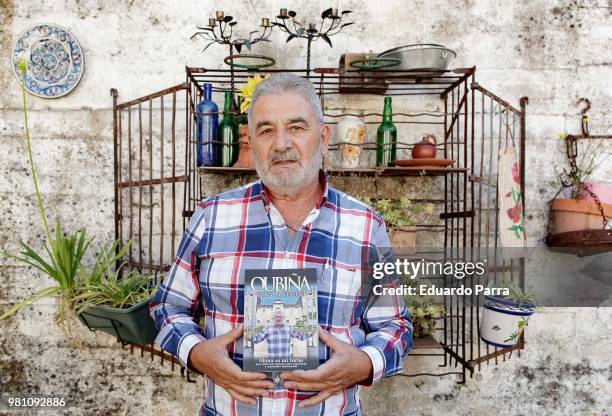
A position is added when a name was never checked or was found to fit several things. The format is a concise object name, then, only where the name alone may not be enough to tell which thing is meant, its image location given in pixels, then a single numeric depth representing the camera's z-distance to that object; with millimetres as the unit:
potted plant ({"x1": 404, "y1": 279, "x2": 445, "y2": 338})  1709
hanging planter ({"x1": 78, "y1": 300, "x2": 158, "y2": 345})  1561
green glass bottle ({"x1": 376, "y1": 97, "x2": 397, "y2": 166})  1800
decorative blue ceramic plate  1951
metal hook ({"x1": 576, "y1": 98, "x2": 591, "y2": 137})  1992
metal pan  1685
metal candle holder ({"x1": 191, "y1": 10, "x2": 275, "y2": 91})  1655
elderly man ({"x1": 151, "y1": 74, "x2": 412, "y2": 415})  978
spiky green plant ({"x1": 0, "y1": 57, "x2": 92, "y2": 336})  1647
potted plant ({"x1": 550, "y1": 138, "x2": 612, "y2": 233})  1784
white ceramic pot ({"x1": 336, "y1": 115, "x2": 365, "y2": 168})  1697
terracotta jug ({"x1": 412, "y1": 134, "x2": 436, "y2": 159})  1692
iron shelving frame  1904
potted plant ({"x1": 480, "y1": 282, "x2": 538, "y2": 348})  1663
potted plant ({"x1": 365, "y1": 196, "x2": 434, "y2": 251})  1683
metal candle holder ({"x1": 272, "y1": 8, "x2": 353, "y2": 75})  1904
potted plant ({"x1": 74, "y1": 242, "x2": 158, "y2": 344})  1577
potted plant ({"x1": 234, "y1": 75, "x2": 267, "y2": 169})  1640
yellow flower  1614
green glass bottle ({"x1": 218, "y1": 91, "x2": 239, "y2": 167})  1724
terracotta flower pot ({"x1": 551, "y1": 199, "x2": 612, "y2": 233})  1780
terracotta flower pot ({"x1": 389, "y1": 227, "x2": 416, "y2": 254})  1685
